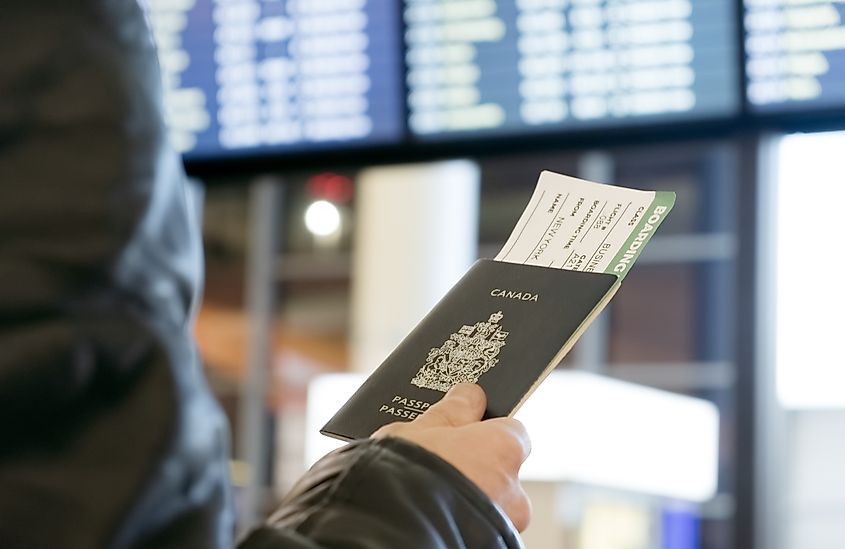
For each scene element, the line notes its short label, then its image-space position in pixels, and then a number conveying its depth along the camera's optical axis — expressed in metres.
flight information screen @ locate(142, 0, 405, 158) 2.03
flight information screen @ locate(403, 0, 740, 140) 1.81
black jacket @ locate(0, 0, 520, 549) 0.51
